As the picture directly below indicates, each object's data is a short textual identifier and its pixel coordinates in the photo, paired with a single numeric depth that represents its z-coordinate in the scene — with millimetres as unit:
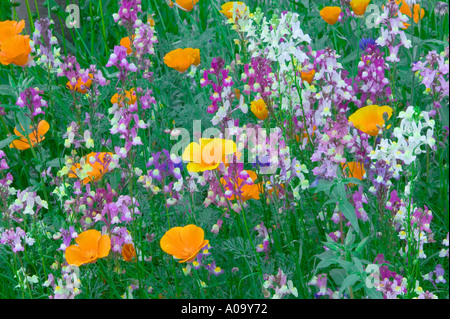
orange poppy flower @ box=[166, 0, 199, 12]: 1444
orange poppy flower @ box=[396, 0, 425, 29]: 1459
